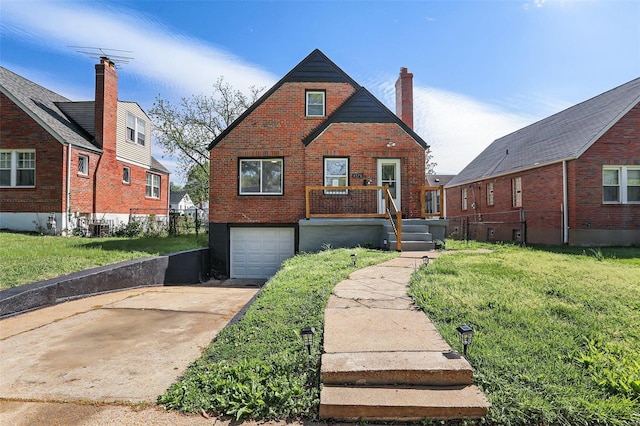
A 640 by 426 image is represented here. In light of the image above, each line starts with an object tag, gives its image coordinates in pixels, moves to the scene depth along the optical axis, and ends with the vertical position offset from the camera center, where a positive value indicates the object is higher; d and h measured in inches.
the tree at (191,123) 943.0 +275.3
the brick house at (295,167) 452.8 +68.8
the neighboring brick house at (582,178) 496.1 +61.9
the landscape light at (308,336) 111.5 -41.8
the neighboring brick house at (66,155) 512.1 +103.5
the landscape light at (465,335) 108.1 -40.5
